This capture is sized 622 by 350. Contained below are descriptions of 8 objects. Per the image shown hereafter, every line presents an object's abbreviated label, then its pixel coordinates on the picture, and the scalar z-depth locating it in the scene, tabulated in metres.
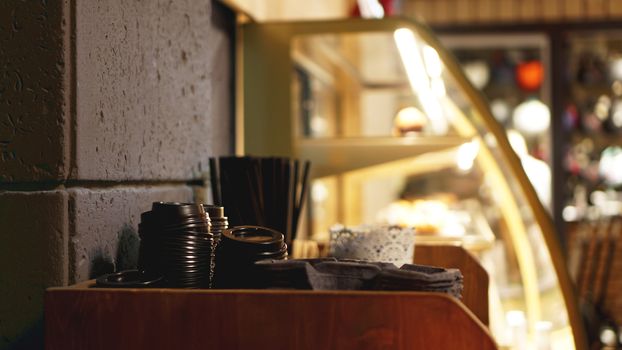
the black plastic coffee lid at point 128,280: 0.97
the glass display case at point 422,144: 1.77
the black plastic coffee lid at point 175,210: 1.06
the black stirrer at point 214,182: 1.46
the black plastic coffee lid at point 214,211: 1.18
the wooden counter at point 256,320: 0.86
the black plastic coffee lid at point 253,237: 1.05
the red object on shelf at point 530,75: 6.98
